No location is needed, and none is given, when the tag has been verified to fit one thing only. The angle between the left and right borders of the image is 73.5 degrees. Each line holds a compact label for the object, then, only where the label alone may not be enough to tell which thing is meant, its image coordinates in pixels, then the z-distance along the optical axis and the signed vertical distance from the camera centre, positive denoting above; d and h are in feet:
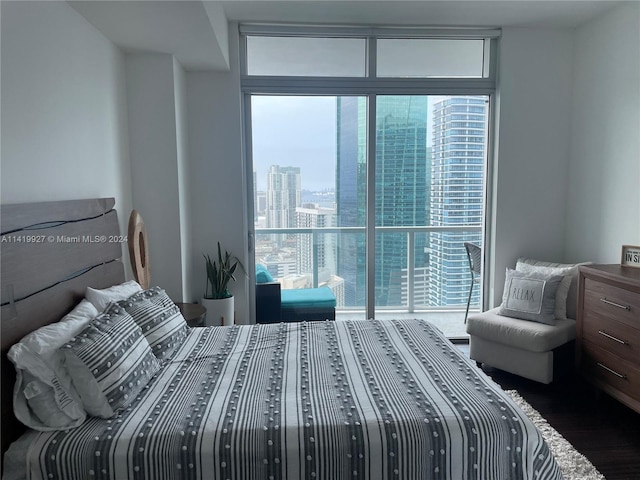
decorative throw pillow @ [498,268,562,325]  10.32 -2.52
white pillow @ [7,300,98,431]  5.00 -2.30
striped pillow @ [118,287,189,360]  6.94 -2.12
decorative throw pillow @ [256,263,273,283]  12.70 -2.40
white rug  6.85 -4.45
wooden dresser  8.28 -2.80
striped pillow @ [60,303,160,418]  5.16 -2.15
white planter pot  11.14 -3.00
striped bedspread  4.75 -2.74
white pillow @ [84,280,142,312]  6.94 -1.70
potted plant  11.16 -2.57
